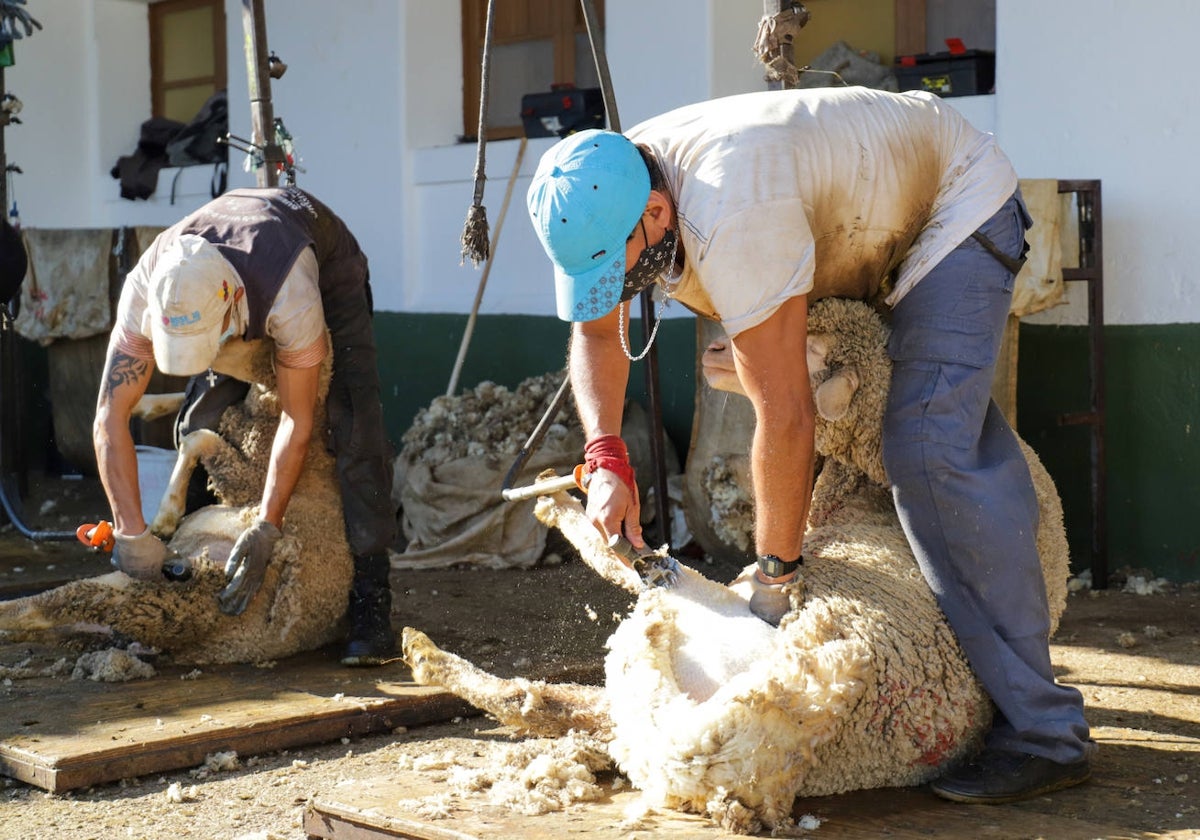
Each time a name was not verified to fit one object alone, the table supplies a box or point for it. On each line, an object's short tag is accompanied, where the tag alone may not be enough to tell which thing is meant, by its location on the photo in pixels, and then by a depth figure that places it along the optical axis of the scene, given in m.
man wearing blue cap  2.50
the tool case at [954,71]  5.53
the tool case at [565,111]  6.48
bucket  5.30
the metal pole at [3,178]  6.16
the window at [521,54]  7.03
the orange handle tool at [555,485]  2.84
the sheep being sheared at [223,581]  3.82
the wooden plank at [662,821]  2.46
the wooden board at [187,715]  3.23
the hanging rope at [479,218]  4.26
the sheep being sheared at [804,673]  2.45
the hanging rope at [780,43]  3.94
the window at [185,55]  9.20
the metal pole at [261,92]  4.82
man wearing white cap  3.67
